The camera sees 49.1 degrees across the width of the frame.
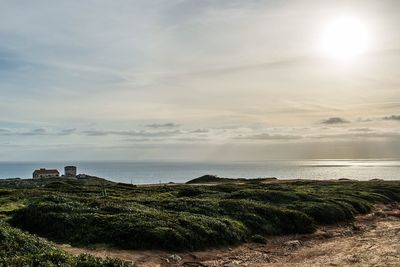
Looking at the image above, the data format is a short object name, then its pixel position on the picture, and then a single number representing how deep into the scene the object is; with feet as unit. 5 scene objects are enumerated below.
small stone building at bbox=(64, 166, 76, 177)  561.02
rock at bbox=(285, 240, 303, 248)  109.33
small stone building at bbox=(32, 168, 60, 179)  489.26
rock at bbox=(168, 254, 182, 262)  88.49
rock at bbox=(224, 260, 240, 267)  85.66
